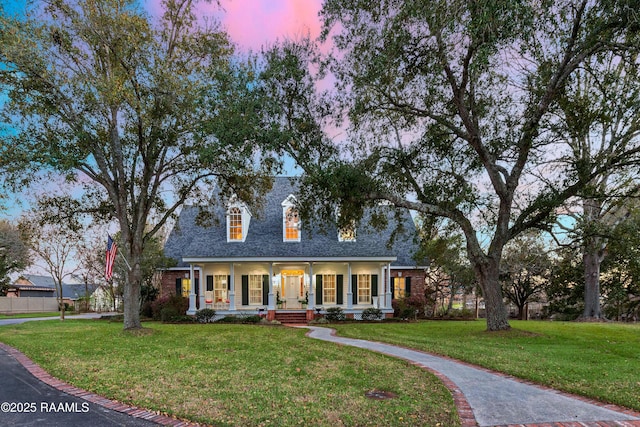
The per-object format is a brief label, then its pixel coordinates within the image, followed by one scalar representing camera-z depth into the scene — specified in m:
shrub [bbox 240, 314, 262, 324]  19.98
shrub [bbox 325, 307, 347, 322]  21.17
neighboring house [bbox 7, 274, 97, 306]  43.41
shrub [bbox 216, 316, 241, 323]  20.36
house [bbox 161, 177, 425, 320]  21.62
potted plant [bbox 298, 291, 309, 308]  22.81
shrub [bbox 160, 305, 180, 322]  20.90
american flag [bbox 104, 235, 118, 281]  14.03
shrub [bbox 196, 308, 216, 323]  20.56
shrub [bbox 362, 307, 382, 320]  21.41
